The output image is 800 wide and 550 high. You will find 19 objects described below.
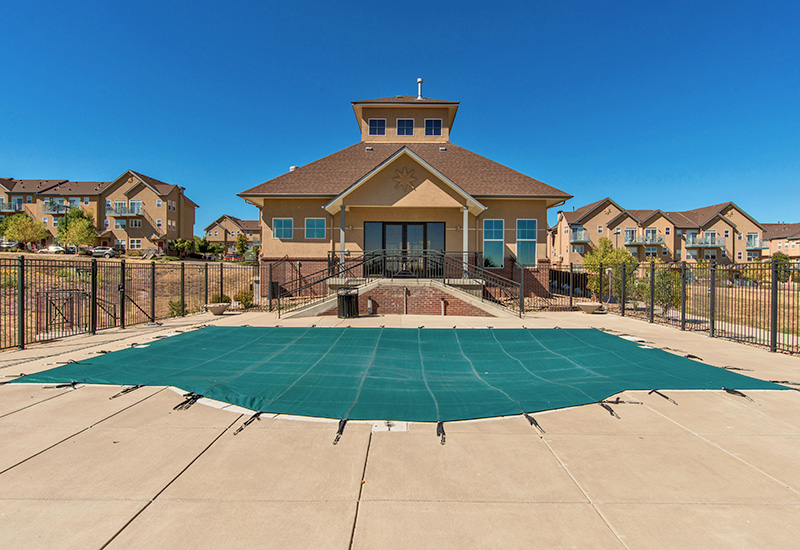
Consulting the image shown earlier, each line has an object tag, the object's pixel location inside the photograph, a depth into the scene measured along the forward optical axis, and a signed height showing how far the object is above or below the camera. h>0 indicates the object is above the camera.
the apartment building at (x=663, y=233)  52.00 +5.79
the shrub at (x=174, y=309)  13.41 -1.34
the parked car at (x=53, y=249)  51.03 +3.05
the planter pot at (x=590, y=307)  14.18 -1.29
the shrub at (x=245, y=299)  14.45 -1.05
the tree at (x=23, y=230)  52.44 +5.78
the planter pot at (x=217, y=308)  13.38 -1.30
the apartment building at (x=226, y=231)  87.25 +9.34
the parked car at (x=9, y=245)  54.06 +3.82
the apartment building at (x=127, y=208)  56.09 +9.64
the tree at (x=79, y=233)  50.79 +5.13
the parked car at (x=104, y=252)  49.81 +2.53
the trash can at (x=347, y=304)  12.92 -1.10
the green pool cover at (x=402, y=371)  4.92 -1.65
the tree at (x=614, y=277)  14.57 -0.17
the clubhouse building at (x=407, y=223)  17.52 +2.31
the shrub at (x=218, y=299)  14.16 -1.03
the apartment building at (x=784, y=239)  66.75 +6.21
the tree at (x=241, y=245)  64.52 +4.58
